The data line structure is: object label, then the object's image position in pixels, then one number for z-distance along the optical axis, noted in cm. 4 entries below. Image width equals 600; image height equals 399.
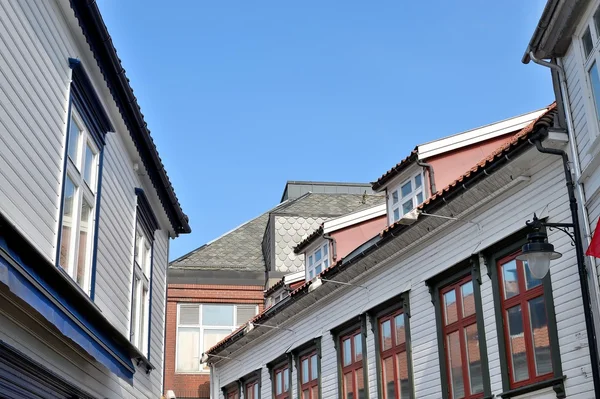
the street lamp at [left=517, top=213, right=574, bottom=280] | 1020
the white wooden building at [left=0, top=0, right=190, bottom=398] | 919
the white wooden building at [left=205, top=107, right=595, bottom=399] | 1354
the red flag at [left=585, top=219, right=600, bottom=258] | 1087
